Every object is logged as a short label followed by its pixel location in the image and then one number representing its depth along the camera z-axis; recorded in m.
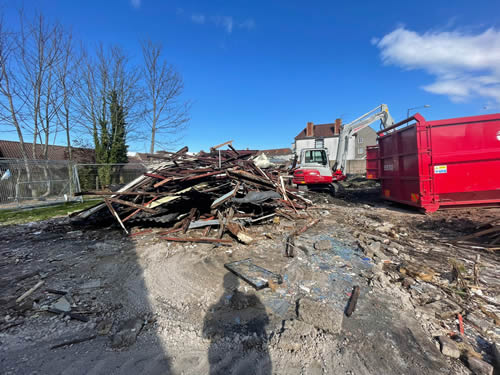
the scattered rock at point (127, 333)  2.03
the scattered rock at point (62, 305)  2.49
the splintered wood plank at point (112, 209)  5.02
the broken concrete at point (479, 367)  1.69
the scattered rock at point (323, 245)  4.17
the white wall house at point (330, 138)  39.94
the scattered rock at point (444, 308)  2.36
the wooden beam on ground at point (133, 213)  5.16
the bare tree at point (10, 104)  12.13
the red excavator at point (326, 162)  9.95
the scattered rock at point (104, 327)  2.18
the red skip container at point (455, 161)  6.07
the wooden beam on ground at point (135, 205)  5.11
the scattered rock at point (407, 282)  2.92
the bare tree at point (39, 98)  13.16
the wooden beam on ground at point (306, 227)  5.08
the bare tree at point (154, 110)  18.61
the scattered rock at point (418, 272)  3.08
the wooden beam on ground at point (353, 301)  2.41
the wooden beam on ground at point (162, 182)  5.52
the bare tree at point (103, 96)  15.67
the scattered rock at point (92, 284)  3.00
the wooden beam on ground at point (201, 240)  4.47
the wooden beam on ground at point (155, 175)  5.69
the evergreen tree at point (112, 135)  16.66
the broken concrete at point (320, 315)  2.17
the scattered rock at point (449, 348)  1.86
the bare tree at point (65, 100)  13.79
